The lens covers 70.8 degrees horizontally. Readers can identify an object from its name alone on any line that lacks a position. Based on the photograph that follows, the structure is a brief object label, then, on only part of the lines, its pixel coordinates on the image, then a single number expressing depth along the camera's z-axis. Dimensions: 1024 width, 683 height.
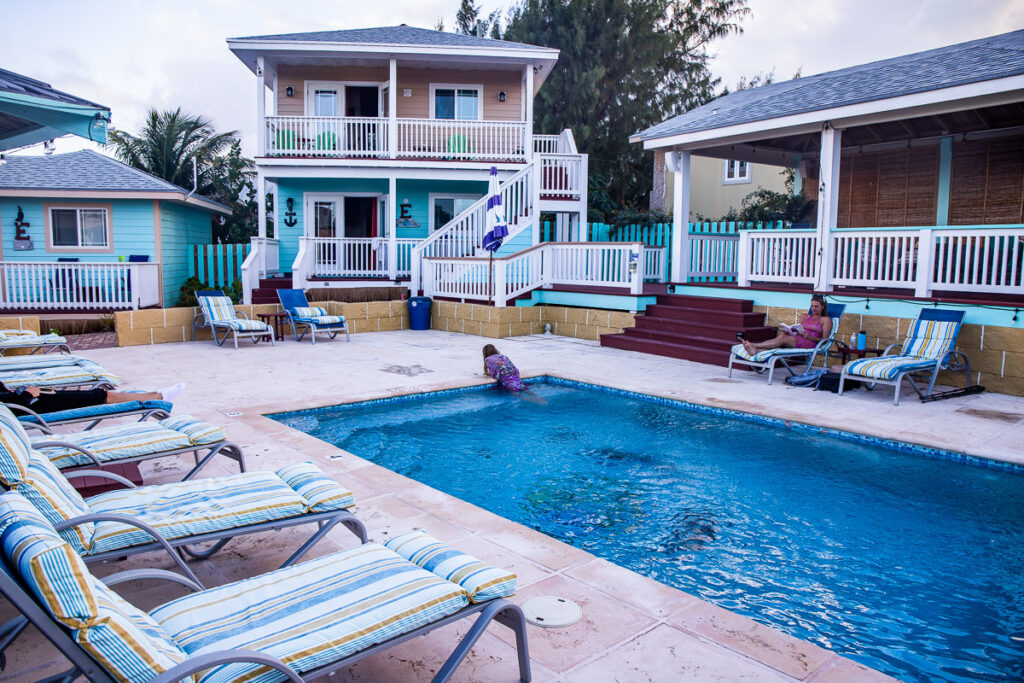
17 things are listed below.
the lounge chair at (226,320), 12.45
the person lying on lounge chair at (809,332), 9.80
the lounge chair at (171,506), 2.86
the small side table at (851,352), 9.41
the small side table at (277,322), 13.91
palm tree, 25.62
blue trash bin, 15.52
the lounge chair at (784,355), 9.48
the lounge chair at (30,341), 9.23
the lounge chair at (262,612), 1.88
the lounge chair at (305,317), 13.38
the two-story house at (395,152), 17.36
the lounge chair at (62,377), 6.64
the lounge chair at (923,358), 8.34
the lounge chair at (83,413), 5.13
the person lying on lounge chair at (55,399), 5.53
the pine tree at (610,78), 30.72
